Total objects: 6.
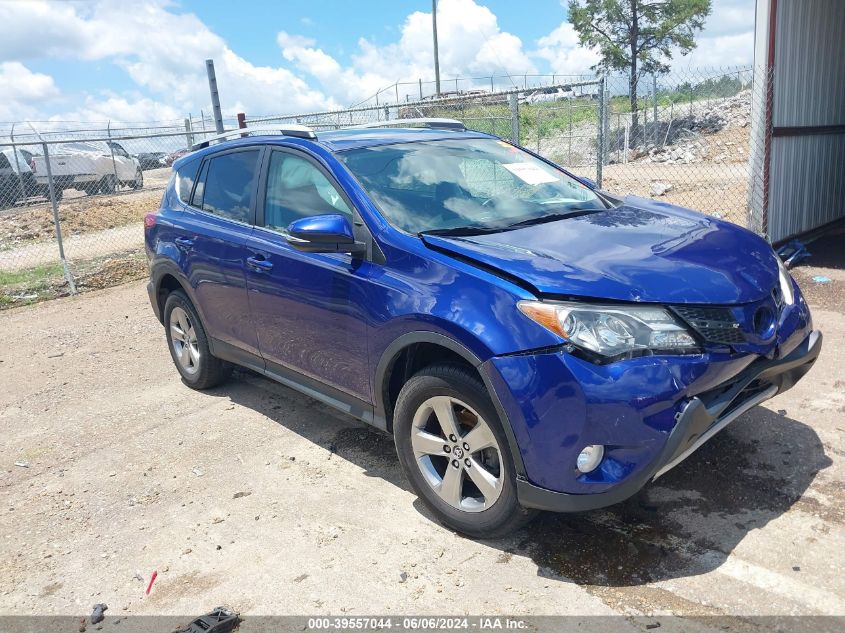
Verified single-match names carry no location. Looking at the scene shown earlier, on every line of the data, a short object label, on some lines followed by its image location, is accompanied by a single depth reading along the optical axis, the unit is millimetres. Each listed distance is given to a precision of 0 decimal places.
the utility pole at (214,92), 10034
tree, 28734
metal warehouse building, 7648
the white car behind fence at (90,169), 17531
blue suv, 2707
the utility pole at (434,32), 27811
